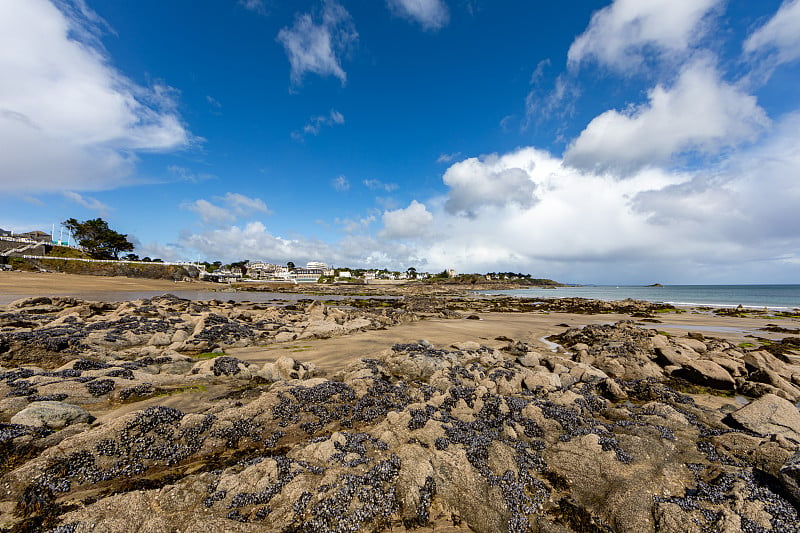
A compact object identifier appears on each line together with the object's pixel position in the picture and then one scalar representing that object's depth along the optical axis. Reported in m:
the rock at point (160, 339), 21.28
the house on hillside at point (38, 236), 118.12
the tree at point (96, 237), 116.31
